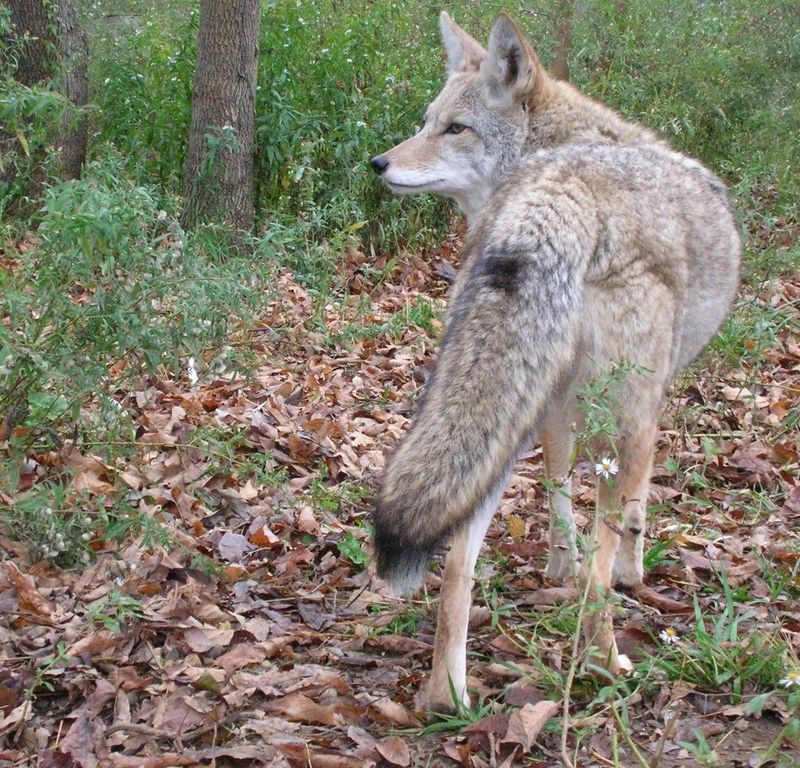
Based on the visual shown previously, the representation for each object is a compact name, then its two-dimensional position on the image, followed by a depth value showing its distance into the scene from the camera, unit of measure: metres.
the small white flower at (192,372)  4.73
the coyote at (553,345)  3.01
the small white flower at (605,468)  3.16
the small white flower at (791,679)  2.60
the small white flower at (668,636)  3.27
